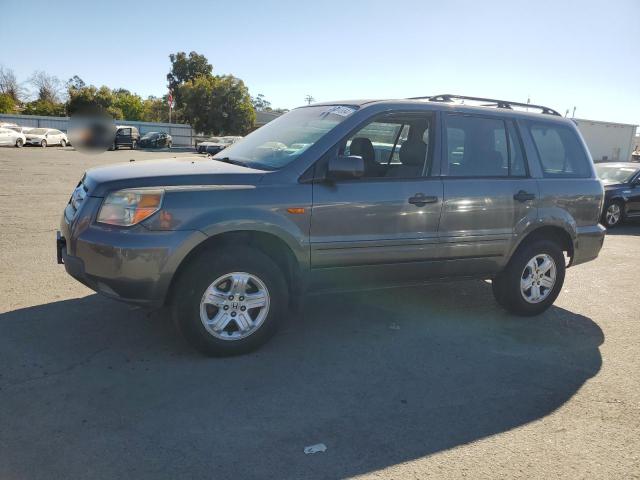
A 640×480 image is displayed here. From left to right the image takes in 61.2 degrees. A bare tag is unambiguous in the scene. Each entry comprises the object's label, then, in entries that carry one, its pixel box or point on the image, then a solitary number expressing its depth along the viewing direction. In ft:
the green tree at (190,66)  202.49
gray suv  12.27
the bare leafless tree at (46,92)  197.36
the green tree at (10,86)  218.18
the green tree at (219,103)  161.17
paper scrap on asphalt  9.63
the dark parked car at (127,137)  112.44
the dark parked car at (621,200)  38.86
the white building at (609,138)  152.46
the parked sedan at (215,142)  122.57
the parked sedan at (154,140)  130.41
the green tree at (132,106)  174.87
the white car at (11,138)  104.95
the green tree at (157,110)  222.93
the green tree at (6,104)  166.30
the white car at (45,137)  114.83
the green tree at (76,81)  153.42
